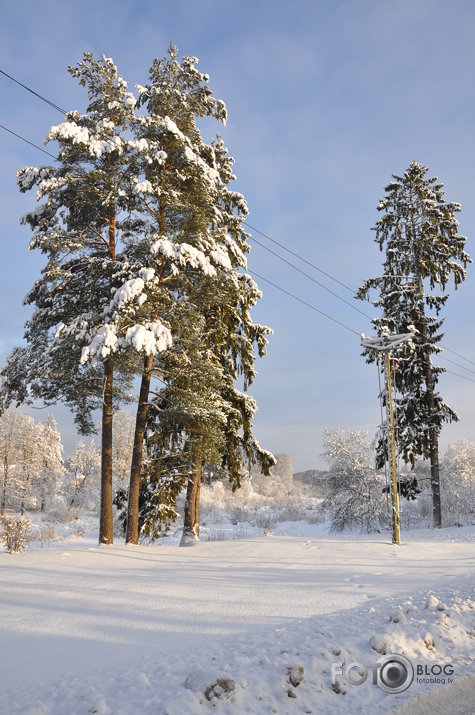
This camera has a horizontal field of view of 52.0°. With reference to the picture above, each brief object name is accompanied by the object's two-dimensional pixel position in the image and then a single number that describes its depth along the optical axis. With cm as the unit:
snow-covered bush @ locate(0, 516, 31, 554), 1170
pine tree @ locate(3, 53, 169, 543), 1250
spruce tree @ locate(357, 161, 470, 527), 2256
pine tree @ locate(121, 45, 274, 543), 1312
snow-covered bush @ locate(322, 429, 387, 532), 2527
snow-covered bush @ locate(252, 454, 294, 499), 10306
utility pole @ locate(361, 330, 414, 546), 1543
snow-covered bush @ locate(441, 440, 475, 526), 2677
